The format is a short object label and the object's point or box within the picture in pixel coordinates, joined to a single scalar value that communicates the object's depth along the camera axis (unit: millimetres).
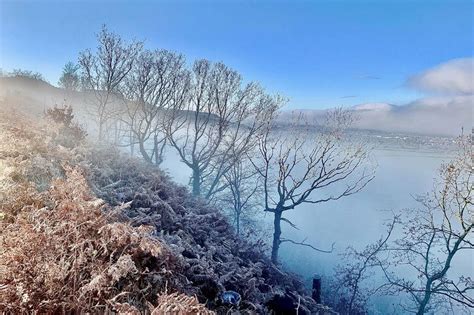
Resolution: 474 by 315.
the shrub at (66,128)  11594
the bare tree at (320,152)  16953
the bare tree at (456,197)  13398
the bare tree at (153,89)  21562
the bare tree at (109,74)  20031
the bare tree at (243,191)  25828
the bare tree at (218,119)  21328
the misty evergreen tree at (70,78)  32562
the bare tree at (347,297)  16375
